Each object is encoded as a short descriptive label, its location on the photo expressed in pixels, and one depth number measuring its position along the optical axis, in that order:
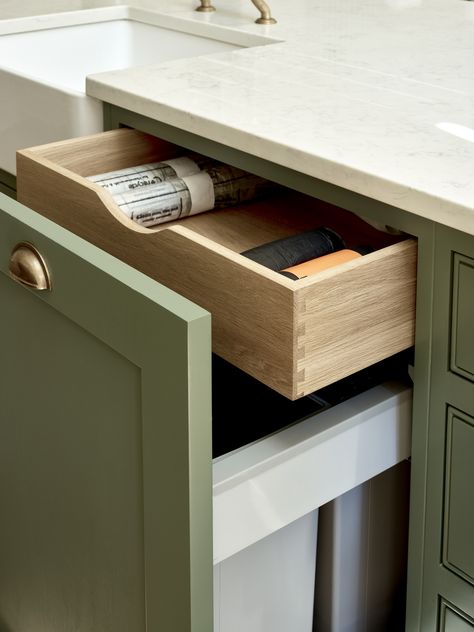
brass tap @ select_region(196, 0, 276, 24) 2.41
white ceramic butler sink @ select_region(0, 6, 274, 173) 2.23
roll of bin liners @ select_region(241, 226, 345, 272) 1.73
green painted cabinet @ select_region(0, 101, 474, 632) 1.43
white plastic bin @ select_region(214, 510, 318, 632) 1.81
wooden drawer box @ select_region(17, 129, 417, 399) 1.52
